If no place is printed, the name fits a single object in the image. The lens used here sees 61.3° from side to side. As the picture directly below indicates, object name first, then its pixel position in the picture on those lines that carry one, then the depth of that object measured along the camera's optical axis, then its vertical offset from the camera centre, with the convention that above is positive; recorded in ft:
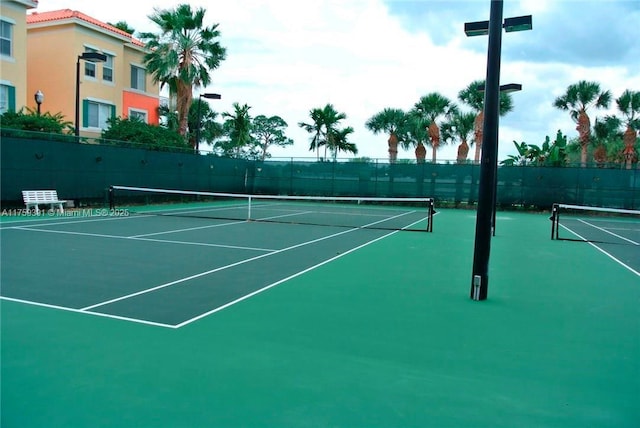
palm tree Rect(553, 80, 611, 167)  105.29 +17.06
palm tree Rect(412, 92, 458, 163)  110.93 +14.70
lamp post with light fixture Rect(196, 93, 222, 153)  78.19 +11.19
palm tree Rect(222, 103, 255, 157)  116.67 +11.25
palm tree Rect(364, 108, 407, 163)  117.60 +12.21
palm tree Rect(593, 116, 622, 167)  107.14 +11.08
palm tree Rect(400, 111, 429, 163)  112.78 +9.82
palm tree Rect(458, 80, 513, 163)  104.63 +15.73
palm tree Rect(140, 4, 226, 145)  89.25 +19.91
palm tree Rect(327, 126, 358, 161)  116.47 +7.75
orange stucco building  82.48 +16.06
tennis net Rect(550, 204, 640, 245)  47.05 -4.41
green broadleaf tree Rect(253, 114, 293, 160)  191.21 +15.66
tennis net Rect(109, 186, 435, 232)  56.97 -4.54
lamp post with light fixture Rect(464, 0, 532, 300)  21.40 +1.12
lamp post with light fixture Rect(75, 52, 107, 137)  54.29 +11.37
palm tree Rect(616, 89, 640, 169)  101.71 +14.43
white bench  52.60 -3.22
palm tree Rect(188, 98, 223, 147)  126.00 +12.23
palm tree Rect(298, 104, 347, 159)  115.24 +11.12
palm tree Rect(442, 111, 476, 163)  112.78 +11.23
